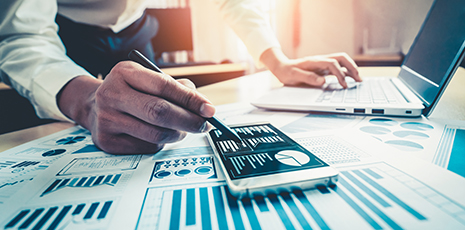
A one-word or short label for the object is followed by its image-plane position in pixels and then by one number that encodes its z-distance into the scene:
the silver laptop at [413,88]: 0.48
